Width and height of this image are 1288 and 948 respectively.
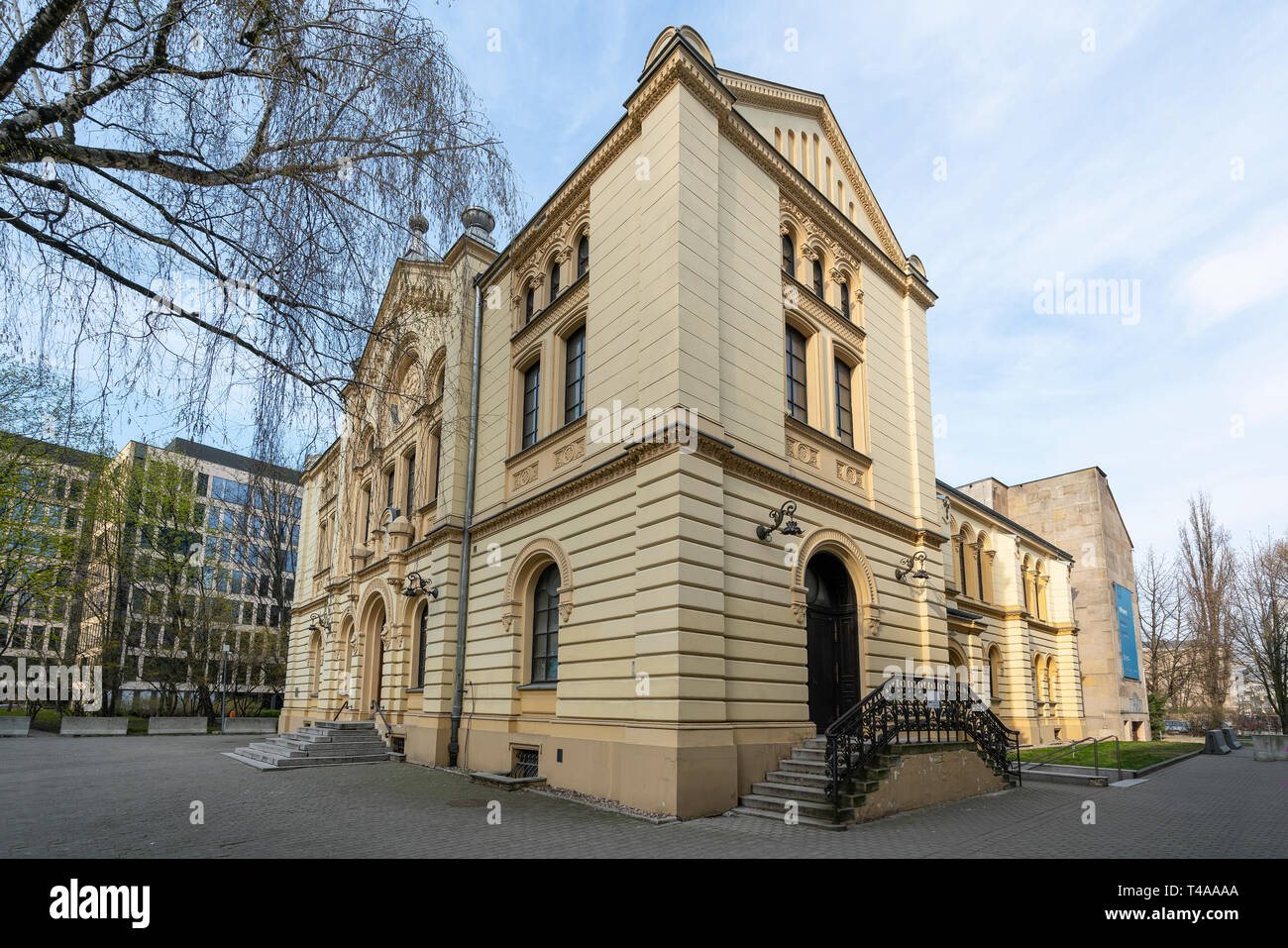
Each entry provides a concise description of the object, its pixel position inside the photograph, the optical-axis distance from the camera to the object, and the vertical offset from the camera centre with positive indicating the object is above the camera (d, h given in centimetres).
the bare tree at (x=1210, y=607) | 4178 +98
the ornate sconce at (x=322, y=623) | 2573 -23
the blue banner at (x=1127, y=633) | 3719 -51
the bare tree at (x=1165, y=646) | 4534 -144
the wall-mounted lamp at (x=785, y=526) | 1198 +158
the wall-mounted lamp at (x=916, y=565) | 1623 +126
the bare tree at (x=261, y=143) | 541 +382
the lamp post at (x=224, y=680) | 3164 -289
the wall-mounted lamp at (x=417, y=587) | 1764 +75
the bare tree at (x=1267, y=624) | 3234 +0
